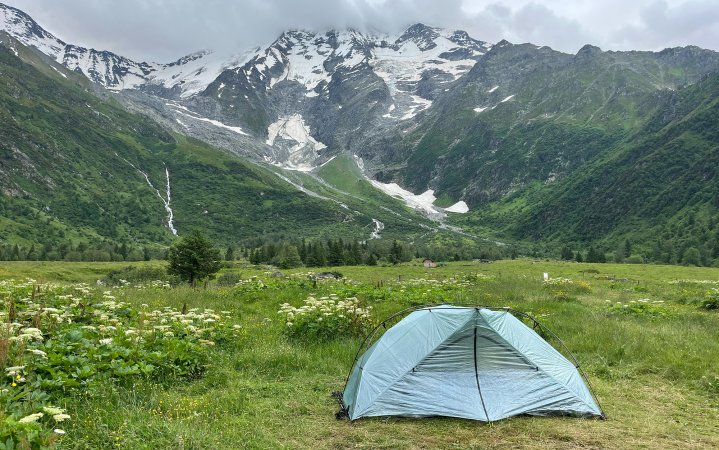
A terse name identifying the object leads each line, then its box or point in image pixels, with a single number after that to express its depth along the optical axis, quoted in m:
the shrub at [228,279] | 46.30
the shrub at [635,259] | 124.44
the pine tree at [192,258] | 42.59
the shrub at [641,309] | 21.17
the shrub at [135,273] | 66.02
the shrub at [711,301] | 24.06
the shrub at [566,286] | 32.56
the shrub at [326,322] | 15.75
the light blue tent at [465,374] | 10.41
